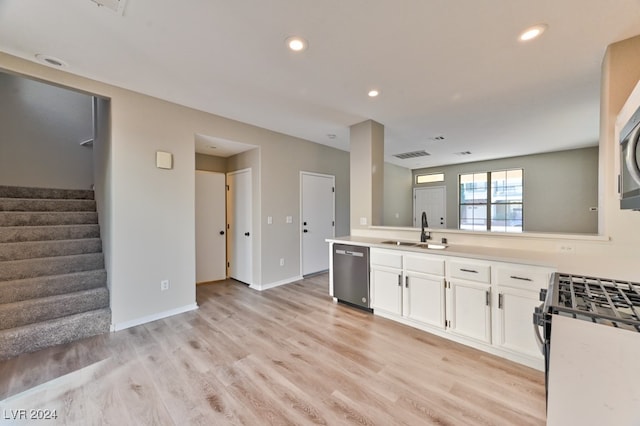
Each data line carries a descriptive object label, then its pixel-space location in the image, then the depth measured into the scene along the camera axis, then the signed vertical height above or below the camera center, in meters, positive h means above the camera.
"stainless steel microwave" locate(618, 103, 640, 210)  1.05 +0.21
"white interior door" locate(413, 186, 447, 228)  7.64 +0.16
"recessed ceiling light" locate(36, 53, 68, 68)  2.30 +1.40
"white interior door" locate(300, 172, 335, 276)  4.90 -0.16
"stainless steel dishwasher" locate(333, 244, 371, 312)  3.26 -0.85
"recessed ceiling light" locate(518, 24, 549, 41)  1.88 +1.34
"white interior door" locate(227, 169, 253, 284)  4.39 -0.27
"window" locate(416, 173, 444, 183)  7.71 +1.01
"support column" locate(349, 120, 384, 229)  3.85 +0.57
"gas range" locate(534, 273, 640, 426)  0.63 -0.42
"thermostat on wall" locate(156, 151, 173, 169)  3.11 +0.64
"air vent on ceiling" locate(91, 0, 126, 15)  1.66 +1.38
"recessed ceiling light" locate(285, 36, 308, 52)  2.03 +1.36
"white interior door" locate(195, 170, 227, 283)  4.44 -0.29
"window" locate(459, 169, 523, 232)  6.47 +0.25
